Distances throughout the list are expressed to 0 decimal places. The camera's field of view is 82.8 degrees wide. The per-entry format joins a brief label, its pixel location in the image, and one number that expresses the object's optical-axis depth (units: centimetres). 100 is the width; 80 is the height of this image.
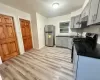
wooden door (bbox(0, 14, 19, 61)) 248
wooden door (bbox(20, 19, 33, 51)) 349
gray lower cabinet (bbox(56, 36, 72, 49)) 379
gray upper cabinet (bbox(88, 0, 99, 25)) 105
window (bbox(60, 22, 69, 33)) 454
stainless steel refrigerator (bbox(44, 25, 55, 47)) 446
